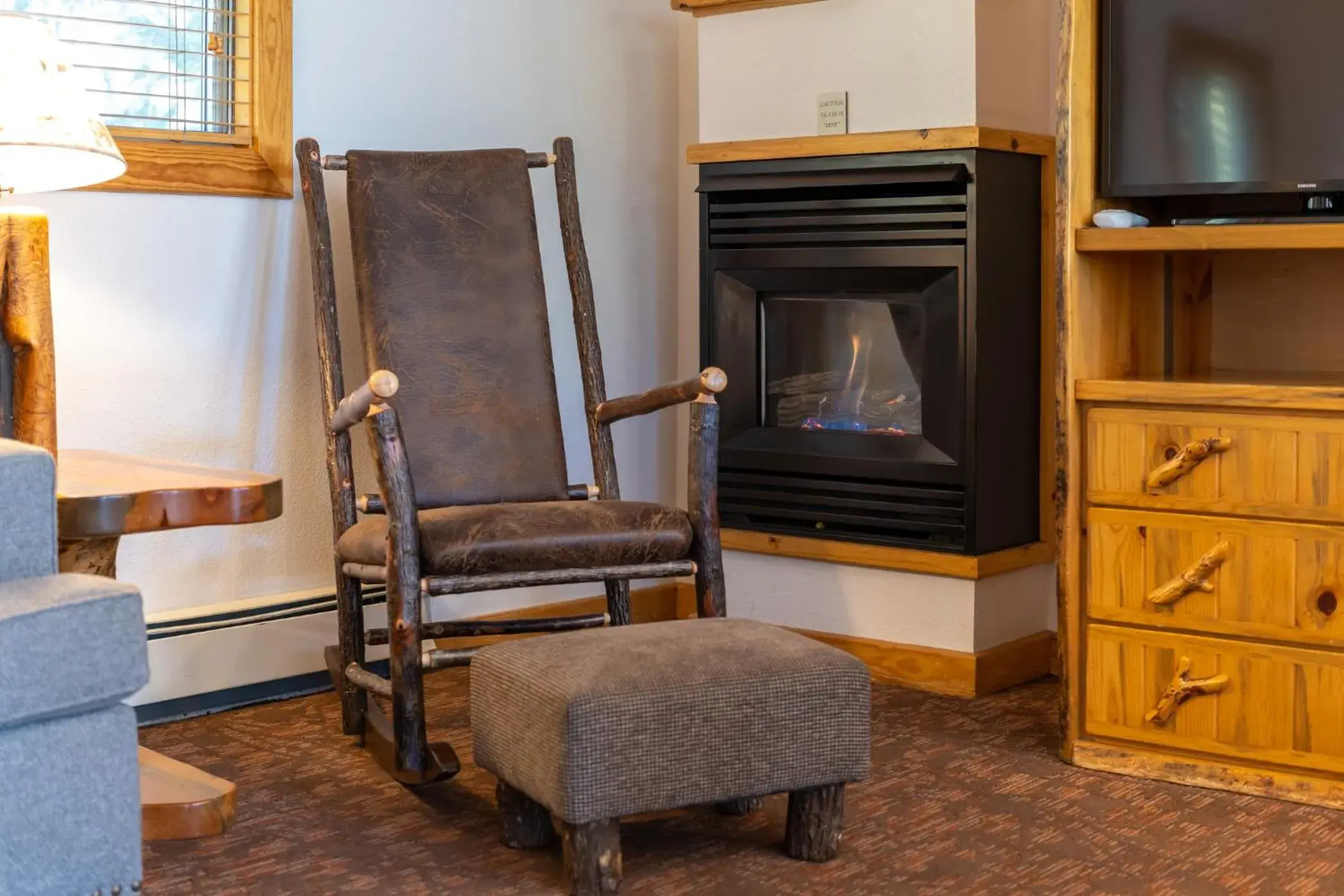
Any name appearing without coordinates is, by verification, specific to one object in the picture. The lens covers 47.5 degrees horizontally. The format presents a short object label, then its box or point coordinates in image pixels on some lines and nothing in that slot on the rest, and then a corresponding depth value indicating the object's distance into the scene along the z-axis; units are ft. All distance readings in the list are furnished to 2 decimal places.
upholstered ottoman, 6.52
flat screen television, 8.14
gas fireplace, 10.28
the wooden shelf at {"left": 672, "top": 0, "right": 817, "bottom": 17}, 11.05
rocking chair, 8.11
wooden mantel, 10.11
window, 9.50
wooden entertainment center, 7.96
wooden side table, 6.54
